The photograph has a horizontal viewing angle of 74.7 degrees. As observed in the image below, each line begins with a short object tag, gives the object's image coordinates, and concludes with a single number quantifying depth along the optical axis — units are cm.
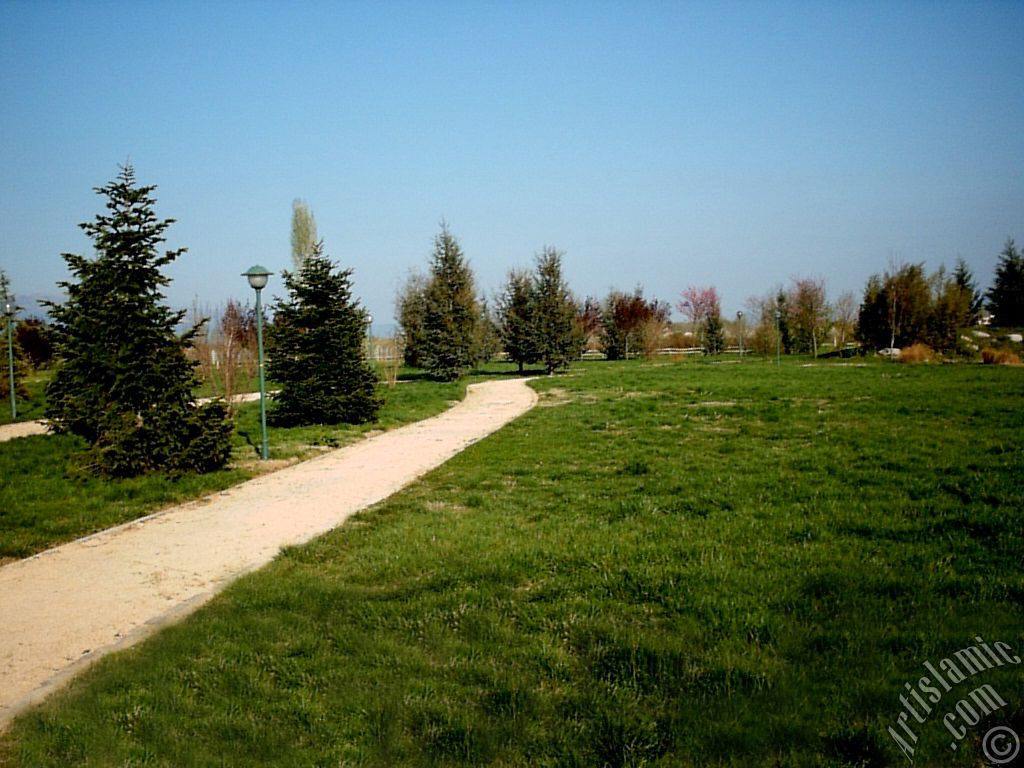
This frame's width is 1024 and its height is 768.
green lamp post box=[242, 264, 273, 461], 1134
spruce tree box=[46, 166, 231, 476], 941
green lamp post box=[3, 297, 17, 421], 1817
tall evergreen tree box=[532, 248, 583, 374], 3184
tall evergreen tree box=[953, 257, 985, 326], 4931
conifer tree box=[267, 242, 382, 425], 1531
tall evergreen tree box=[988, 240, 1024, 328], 4631
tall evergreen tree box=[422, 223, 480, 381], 2789
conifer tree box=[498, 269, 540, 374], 3206
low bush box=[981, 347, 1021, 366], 2844
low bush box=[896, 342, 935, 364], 3102
